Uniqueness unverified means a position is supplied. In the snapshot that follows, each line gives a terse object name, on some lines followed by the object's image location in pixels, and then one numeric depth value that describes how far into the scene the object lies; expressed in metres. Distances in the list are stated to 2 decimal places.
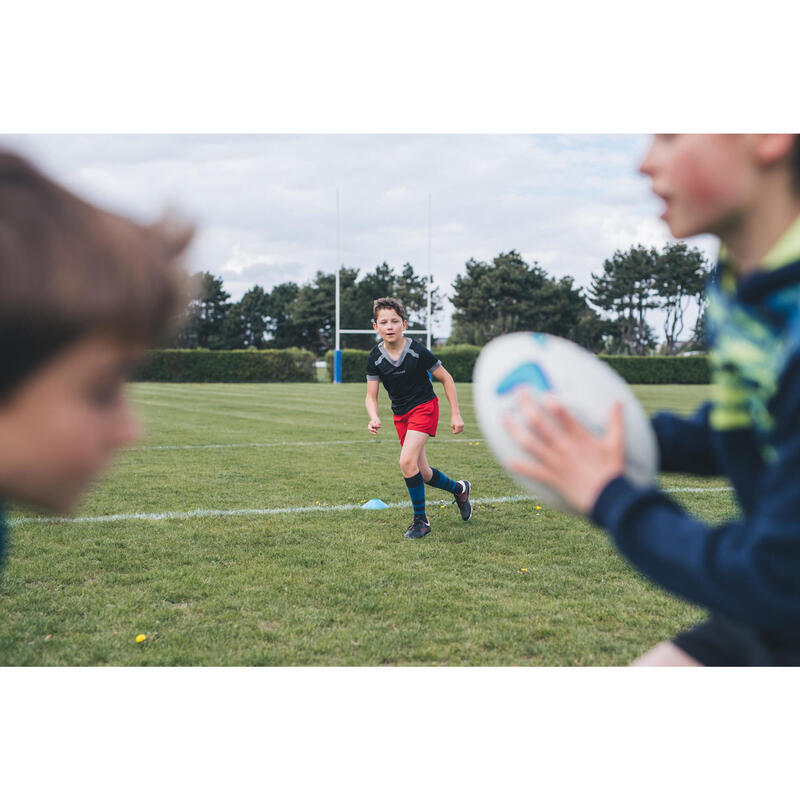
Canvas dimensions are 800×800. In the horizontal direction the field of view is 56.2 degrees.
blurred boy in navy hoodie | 1.04
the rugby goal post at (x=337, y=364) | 30.41
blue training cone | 6.34
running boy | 5.96
